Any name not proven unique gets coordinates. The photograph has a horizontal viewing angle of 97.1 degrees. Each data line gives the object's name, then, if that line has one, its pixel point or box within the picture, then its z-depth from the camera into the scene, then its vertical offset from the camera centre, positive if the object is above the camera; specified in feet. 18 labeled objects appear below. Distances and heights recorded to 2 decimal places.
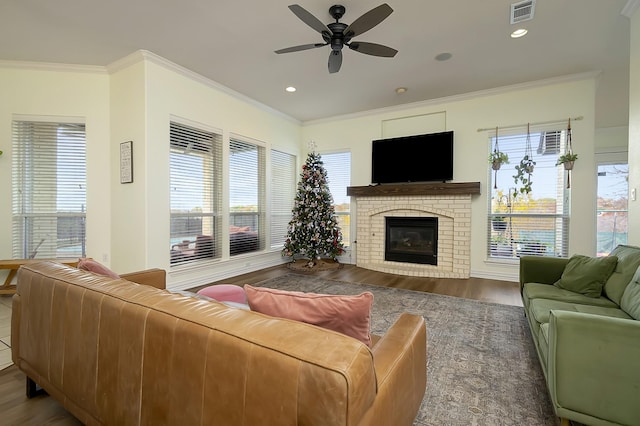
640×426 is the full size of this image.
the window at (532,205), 14.23 +0.23
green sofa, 4.34 -2.54
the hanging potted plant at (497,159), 14.70 +2.62
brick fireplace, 15.72 -0.56
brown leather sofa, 2.39 -1.69
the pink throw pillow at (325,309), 3.54 -1.29
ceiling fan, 7.77 +5.36
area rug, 5.40 -3.87
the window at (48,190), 12.40 +0.75
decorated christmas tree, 18.24 -0.97
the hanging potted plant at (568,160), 13.23 +2.35
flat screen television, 16.16 +3.02
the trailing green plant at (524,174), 14.55 +1.82
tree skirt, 17.61 -3.69
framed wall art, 12.04 +1.94
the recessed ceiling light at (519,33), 10.04 +6.38
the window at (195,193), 13.14 +0.71
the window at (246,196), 16.07 +0.68
